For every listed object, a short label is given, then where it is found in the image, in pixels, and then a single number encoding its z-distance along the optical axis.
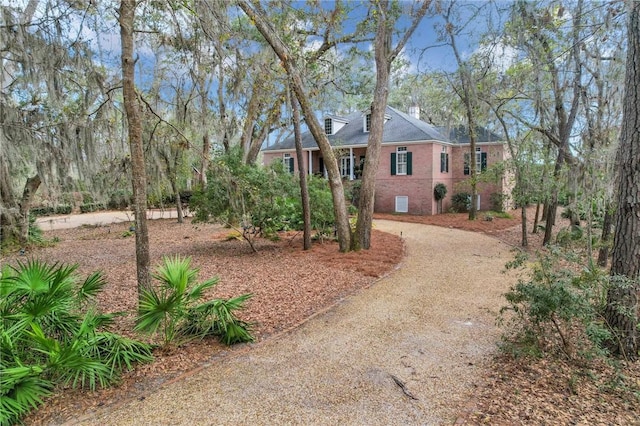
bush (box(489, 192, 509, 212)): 18.85
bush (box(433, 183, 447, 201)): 19.12
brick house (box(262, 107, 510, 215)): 19.05
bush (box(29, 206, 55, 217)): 19.19
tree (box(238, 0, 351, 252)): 7.28
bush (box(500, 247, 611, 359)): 3.33
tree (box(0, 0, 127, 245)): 5.57
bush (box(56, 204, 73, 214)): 19.89
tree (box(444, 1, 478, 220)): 10.09
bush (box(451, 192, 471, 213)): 19.67
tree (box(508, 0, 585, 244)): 7.98
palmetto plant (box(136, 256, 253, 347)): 3.58
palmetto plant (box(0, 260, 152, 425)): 2.73
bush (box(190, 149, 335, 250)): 8.45
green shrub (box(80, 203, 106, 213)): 22.47
